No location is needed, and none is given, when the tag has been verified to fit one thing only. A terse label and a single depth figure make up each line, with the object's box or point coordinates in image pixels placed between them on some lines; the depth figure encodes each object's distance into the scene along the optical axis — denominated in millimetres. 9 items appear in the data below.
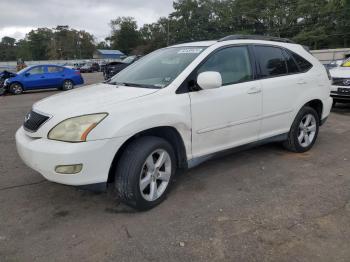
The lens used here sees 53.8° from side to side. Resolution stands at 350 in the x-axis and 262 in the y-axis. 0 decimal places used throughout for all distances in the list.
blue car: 15797
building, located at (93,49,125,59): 81812
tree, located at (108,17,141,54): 98250
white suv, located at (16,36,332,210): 3141
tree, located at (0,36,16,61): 105812
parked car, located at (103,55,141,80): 19362
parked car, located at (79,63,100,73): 49000
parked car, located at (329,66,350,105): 8812
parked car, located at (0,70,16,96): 15609
